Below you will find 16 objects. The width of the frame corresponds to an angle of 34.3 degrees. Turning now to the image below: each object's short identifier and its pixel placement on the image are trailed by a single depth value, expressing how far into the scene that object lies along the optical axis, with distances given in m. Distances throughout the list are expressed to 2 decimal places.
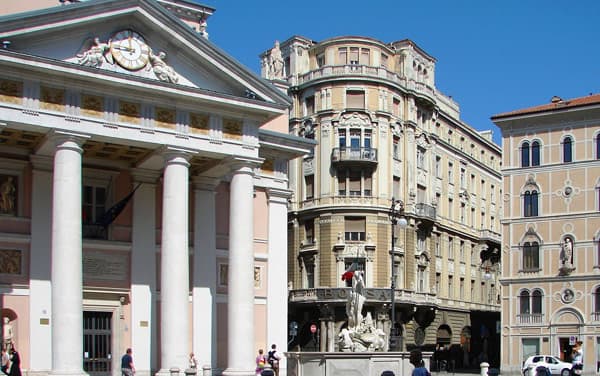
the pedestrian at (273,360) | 34.47
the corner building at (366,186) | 62.09
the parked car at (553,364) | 47.94
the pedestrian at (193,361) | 32.55
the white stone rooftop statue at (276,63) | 65.12
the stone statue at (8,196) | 31.58
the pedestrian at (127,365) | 30.14
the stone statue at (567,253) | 54.84
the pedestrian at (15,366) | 27.58
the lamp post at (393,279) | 38.47
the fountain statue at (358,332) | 31.73
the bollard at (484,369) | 33.90
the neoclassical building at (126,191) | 29.11
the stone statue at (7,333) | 30.56
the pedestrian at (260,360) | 32.97
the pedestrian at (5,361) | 29.36
